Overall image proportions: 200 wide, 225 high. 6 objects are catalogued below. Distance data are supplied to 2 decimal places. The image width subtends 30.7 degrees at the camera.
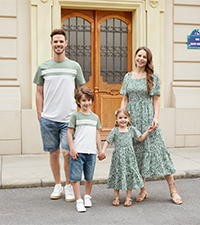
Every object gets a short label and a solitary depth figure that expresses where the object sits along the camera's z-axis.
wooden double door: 8.59
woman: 4.46
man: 4.51
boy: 4.19
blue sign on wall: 8.76
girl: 4.29
